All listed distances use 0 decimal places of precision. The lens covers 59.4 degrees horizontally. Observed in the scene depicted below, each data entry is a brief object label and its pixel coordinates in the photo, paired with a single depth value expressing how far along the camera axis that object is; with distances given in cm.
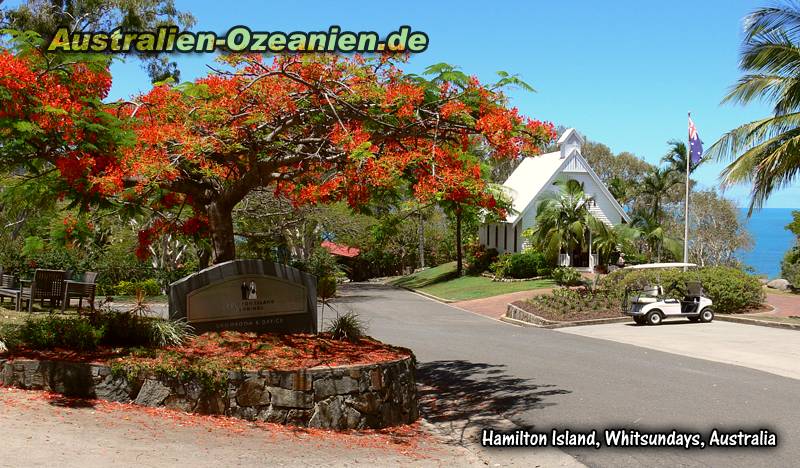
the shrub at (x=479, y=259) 4525
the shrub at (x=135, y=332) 973
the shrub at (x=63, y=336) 918
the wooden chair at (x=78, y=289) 1755
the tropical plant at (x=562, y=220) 3697
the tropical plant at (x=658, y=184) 4888
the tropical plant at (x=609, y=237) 3812
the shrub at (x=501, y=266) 3987
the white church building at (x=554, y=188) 4294
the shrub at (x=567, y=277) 2895
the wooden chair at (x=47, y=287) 1741
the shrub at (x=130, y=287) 3022
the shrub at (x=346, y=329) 1151
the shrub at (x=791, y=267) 3624
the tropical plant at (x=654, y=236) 4159
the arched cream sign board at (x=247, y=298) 1075
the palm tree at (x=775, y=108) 2217
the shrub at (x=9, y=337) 906
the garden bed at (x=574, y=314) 2372
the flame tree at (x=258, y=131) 1016
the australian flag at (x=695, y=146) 3108
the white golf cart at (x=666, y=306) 2219
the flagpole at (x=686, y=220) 3077
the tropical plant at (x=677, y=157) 4769
